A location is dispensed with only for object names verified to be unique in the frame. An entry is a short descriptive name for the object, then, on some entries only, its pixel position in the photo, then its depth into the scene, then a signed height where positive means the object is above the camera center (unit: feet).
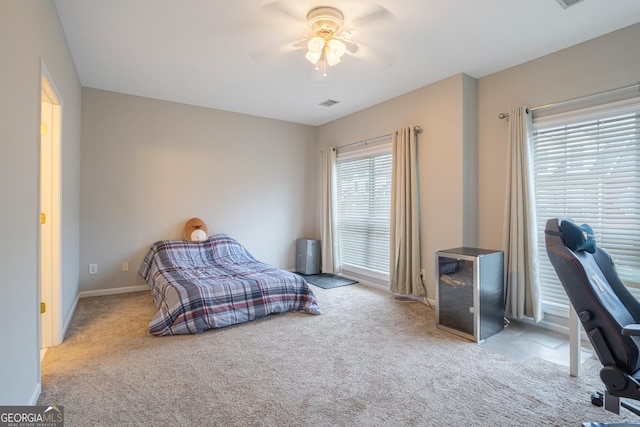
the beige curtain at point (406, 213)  12.80 +0.02
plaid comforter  9.71 -2.48
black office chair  4.65 -1.44
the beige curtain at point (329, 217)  17.24 -0.19
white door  8.51 -0.21
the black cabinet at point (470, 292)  9.21 -2.36
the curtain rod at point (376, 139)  12.83 +3.45
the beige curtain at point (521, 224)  9.96 -0.33
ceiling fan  7.76 +4.79
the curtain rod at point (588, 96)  8.36 +3.31
